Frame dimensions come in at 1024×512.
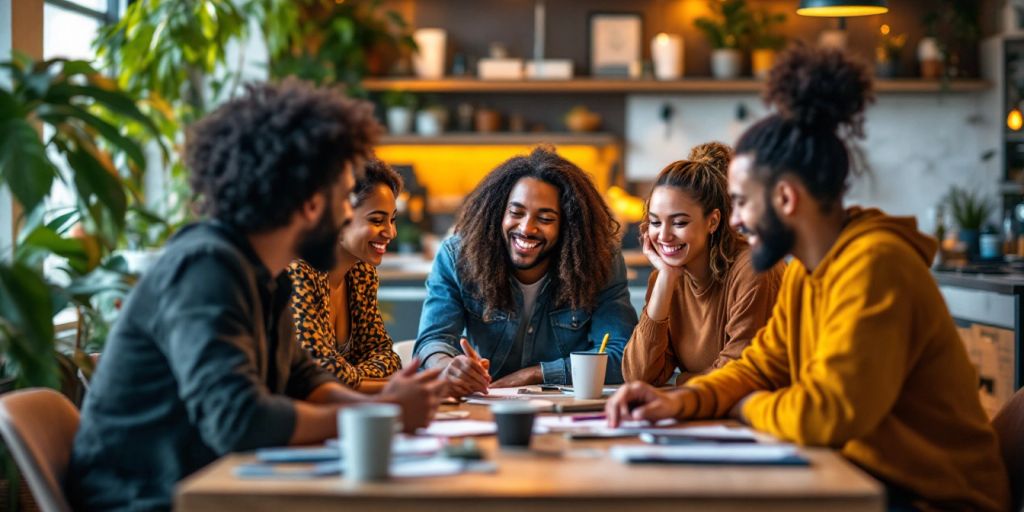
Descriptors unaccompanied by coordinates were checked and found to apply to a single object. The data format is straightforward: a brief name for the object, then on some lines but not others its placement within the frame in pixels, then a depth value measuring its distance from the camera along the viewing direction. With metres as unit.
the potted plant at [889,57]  7.11
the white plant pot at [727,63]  7.06
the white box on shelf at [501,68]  7.14
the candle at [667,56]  7.09
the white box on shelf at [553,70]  7.10
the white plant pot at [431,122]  7.16
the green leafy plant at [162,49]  4.05
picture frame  7.26
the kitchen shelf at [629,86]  7.06
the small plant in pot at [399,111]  7.11
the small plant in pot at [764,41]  7.04
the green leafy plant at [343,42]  6.50
